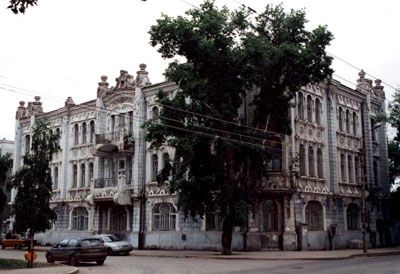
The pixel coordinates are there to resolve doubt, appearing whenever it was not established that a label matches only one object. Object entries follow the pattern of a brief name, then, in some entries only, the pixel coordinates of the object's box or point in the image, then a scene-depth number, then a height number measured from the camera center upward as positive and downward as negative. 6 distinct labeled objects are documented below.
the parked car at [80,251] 26.17 -1.40
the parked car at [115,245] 33.81 -1.46
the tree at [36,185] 40.00 +2.67
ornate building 36.72 +3.43
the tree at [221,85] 31.64 +8.00
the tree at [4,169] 56.22 +5.44
